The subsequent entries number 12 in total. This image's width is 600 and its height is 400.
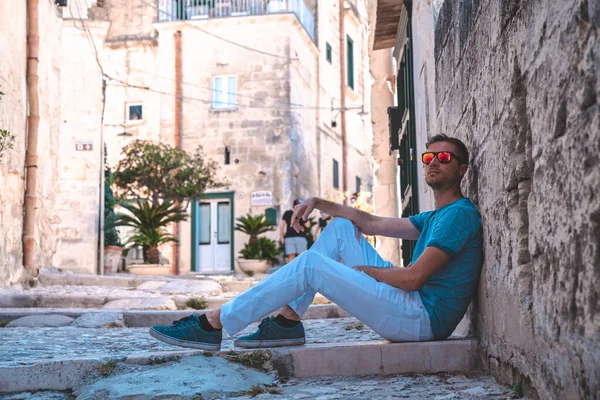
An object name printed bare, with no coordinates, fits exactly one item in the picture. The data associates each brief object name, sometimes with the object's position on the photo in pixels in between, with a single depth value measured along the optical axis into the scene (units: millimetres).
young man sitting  3432
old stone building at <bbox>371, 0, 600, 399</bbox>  1967
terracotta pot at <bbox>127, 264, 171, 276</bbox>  16703
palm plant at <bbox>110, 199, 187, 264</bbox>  17094
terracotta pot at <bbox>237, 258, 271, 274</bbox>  18516
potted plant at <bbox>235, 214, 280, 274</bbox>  18547
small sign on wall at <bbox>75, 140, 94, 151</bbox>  16078
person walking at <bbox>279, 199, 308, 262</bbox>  14000
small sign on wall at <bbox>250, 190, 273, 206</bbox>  22328
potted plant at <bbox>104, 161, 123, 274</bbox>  16500
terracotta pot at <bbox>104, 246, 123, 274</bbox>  16469
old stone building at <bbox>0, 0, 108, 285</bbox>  10172
